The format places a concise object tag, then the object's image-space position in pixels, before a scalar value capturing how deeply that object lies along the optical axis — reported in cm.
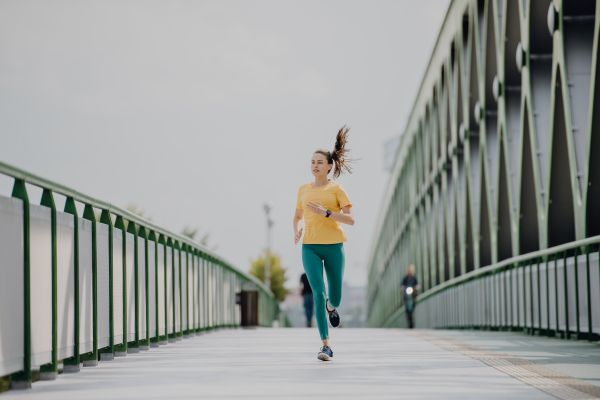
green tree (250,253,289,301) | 10450
